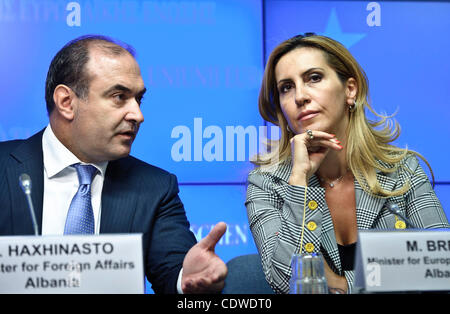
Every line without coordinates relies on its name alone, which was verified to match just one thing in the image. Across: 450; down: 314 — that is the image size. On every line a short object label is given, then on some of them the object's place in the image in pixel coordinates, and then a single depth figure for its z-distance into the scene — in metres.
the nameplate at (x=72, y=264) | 2.66
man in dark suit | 2.96
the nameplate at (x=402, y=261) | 2.67
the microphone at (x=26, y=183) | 2.75
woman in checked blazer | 2.99
